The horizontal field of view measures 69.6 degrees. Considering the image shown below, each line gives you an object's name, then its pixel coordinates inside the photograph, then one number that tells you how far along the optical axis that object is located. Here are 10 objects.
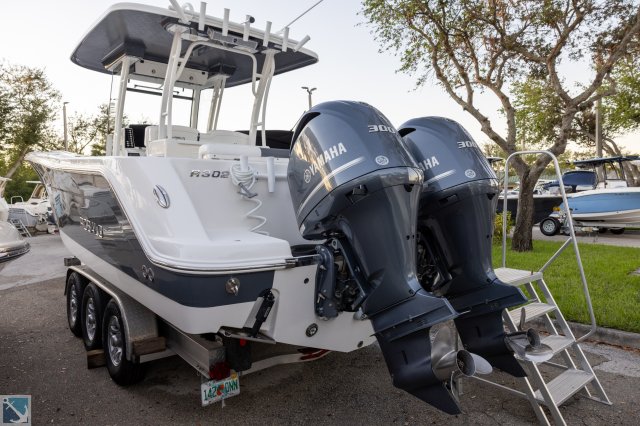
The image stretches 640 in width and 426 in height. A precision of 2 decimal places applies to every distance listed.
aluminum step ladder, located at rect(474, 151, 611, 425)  2.71
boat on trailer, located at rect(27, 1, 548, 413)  2.10
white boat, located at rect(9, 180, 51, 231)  14.51
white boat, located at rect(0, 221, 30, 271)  3.42
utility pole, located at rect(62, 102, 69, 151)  25.55
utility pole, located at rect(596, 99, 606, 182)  19.88
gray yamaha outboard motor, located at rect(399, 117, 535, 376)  2.41
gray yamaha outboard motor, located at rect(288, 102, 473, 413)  1.96
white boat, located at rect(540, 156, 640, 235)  11.16
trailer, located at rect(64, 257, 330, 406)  2.71
